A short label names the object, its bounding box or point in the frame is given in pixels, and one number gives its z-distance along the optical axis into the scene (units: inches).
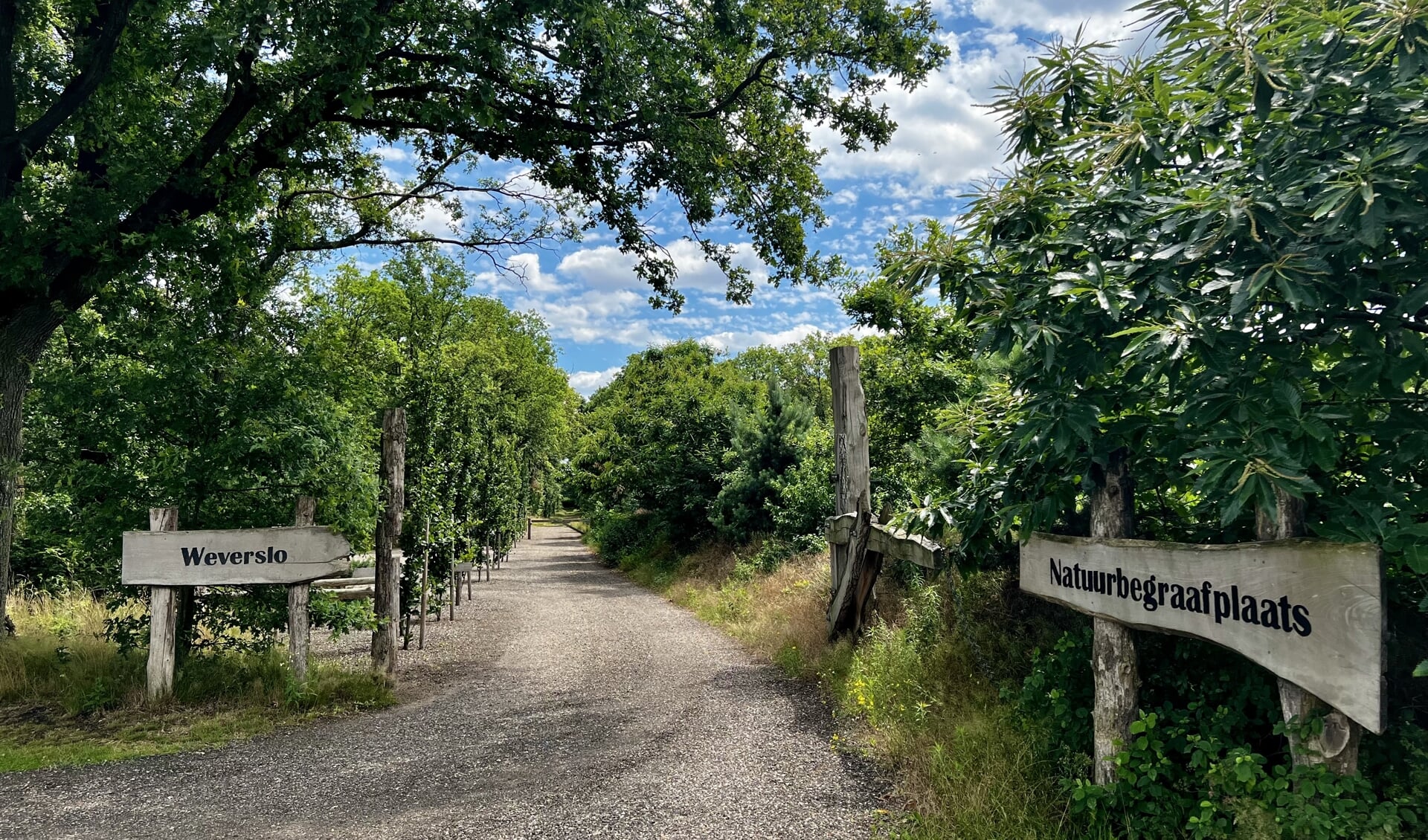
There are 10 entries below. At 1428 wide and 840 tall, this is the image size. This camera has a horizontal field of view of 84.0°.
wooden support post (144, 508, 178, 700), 280.1
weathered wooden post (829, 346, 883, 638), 324.2
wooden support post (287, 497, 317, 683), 292.0
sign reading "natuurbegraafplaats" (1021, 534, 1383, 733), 108.4
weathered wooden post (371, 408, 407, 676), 336.8
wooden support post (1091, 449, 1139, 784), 153.3
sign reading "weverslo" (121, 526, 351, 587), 281.4
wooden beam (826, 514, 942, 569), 242.2
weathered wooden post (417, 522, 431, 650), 411.5
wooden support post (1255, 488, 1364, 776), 116.4
